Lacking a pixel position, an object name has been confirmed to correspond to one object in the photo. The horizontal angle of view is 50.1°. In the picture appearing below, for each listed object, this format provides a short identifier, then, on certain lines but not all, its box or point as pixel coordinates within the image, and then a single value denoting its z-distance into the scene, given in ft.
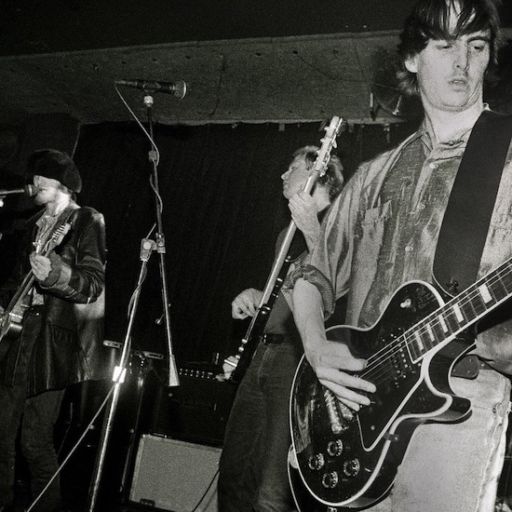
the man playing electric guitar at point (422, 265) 4.46
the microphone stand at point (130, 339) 9.71
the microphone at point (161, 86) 11.93
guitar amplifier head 13.19
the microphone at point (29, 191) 13.76
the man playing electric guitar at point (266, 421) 8.13
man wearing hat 11.14
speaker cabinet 12.31
